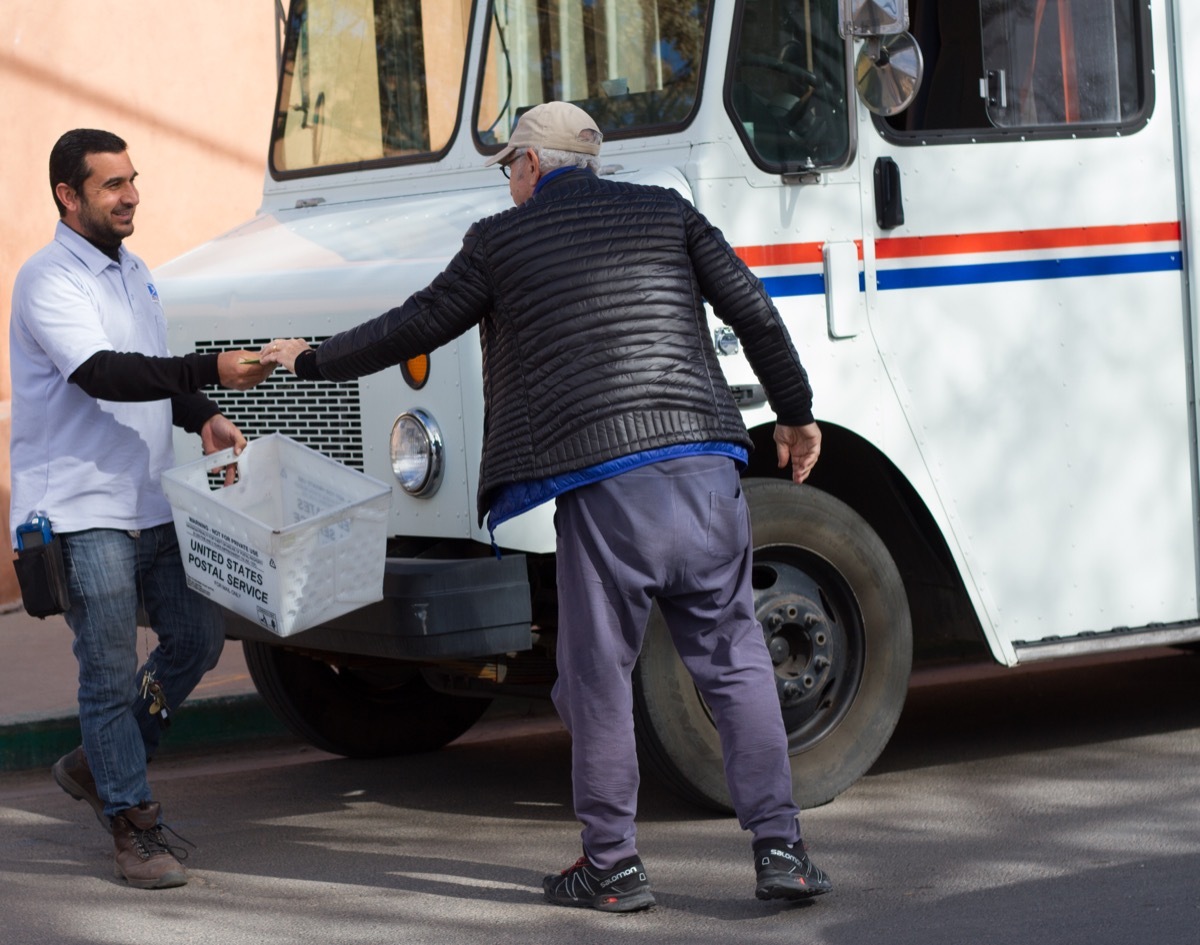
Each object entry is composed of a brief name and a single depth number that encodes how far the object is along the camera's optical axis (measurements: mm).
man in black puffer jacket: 7983
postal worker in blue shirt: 8809
